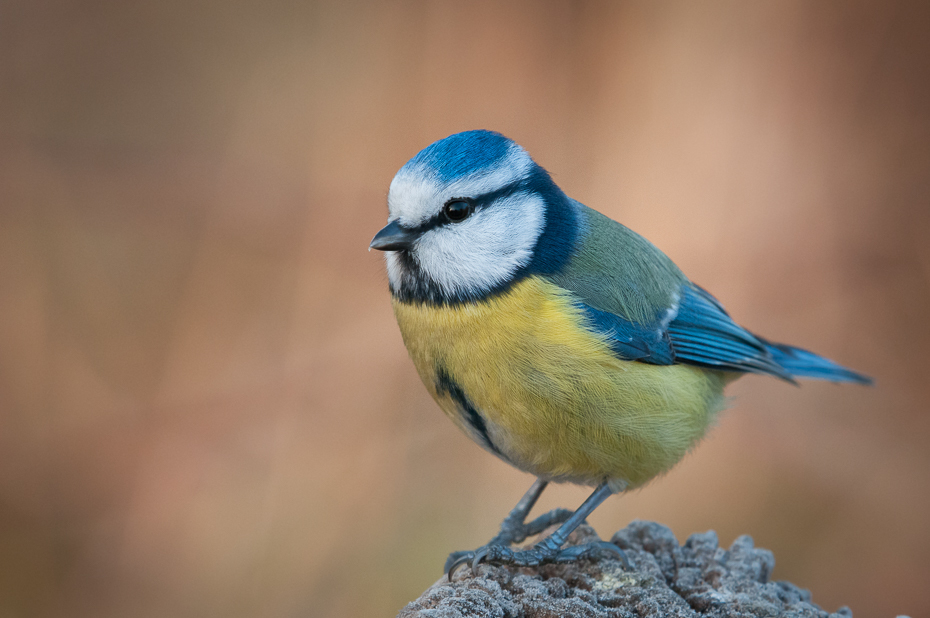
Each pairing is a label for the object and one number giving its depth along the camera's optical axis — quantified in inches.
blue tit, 92.6
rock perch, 92.0
